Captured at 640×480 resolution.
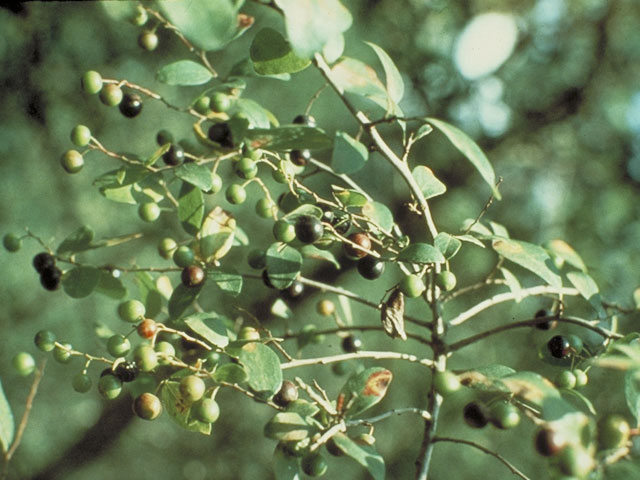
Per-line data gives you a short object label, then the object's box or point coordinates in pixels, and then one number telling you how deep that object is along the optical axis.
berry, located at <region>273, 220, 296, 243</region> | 0.34
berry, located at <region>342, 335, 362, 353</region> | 0.43
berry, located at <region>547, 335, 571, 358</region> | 0.36
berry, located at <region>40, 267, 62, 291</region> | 0.39
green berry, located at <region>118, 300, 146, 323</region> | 0.35
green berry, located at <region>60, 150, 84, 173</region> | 0.40
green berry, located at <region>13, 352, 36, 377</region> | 0.39
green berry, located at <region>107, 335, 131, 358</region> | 0.35
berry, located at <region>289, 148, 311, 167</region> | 0.37
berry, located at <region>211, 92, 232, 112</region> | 0.37
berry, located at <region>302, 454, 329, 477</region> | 0.33
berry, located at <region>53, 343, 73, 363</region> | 0.36
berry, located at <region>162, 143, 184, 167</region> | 0.37
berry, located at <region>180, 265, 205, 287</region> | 0.35
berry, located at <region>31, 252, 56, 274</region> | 0.40
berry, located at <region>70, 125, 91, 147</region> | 0.39
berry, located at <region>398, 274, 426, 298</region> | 0.34
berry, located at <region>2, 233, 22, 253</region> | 0.42
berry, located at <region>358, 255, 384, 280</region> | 0.35
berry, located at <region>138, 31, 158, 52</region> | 0.43
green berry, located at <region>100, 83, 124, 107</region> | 0.39
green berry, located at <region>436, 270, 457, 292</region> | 0.34
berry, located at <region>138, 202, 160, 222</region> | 0.38
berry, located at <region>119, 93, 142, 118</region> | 0.40
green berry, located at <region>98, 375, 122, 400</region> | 0.35
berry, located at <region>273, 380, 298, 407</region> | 0.34
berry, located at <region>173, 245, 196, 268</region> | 0.36
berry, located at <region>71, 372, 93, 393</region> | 0.36
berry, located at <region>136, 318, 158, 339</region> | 0.34
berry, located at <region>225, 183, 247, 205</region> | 0.37
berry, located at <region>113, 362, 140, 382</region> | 0.35
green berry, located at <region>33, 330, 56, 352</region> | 0.37
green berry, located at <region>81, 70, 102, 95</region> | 0.39
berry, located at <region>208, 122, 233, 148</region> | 0.36
